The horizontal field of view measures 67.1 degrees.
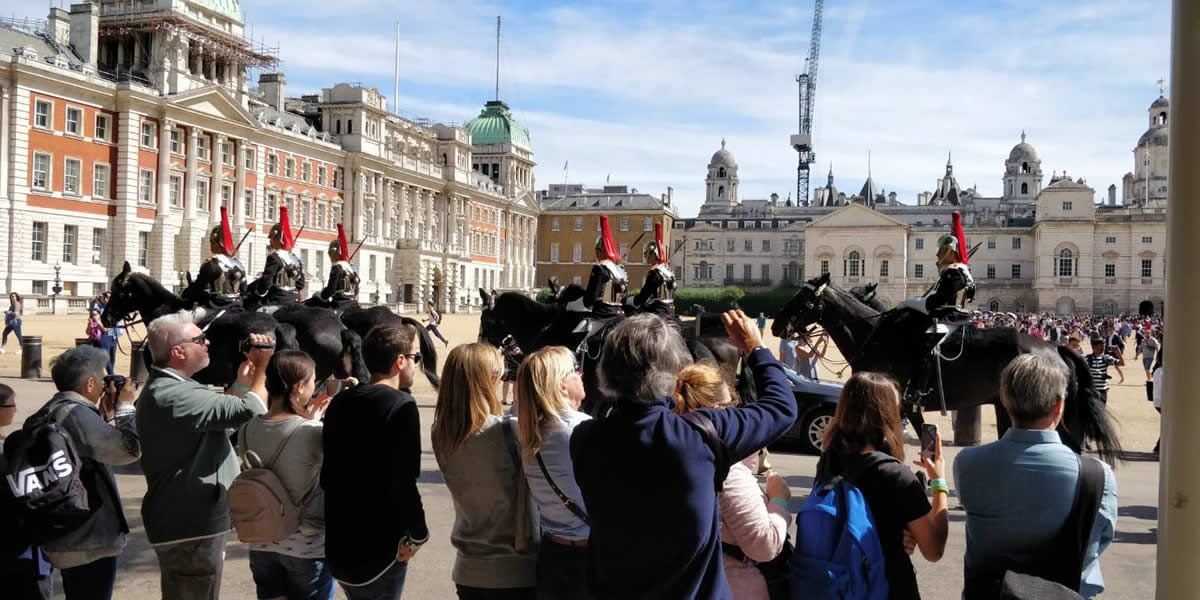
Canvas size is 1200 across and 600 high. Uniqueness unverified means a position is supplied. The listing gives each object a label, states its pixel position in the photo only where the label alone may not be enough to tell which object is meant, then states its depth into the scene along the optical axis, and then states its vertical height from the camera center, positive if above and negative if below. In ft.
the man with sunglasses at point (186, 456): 13.51 -2.46
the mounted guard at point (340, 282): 43.09 +0.79
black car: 35.96 -3.91
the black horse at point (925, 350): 29.14 -1.30
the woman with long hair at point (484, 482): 12.21 -2.46
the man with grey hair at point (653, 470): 9.53 -1.77
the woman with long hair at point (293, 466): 13.26 -2.48
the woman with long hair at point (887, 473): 10.38 -1.93
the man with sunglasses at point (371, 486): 12.58 -2.62
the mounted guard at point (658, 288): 36.99 +0.69
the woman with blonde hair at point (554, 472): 11.43 -2.15
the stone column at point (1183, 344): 7.07 -0.23
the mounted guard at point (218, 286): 39.24 +0.44
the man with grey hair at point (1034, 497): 10.28 -2.12
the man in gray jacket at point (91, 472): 13.51 -2.74
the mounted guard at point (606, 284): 35.29 +0.77
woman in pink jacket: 10.53 -2.43
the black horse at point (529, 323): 35.47 -0.86
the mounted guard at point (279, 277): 41.91 +0.96
